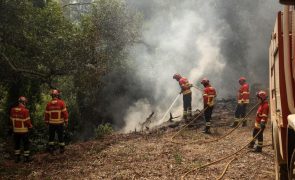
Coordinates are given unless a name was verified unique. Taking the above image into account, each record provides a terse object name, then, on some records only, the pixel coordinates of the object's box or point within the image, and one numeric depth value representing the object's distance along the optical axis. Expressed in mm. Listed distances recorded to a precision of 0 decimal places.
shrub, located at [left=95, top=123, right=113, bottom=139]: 10095
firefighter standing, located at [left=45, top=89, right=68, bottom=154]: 8016
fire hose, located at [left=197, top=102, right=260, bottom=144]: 8602
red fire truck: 2877
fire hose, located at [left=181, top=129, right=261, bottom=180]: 5968
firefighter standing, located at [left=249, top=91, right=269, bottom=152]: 6824
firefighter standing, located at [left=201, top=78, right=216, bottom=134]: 9543
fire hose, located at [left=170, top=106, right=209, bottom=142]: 9310
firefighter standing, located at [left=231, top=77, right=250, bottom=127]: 9765
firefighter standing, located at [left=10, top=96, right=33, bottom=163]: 7654
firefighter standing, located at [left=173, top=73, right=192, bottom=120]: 10598
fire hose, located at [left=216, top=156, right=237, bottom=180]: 5681
